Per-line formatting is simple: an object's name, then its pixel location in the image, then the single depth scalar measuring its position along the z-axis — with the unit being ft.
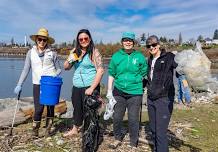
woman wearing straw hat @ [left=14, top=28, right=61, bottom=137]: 19.04
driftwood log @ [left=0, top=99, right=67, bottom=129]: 23.31
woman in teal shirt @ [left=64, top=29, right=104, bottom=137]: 18.13
